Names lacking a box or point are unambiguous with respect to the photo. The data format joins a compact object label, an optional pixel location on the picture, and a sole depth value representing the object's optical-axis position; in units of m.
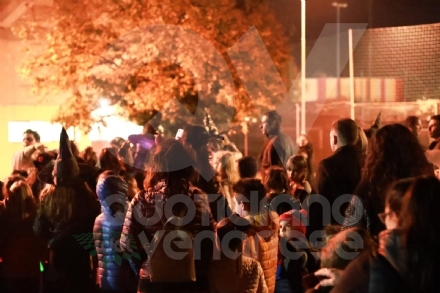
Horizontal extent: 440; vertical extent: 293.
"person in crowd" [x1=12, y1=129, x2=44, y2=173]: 9.51
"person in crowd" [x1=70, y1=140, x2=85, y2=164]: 7.75
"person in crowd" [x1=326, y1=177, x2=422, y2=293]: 2.88
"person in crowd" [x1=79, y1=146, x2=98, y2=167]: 8.62
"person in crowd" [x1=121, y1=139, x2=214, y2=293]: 4.30
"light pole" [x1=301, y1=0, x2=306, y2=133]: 17.16
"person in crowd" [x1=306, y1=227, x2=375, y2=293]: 3.20
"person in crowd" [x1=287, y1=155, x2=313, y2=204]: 6.56
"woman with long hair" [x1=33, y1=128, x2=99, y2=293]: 5.91
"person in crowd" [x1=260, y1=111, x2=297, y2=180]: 7.69
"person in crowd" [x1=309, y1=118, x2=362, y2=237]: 5.41
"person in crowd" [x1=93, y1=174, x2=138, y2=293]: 5.29
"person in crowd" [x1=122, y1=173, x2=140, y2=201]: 6.59
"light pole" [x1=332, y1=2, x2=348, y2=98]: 20.10
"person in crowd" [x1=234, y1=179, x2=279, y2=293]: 4.96
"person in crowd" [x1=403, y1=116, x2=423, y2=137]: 7.43
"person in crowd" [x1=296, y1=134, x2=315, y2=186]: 9.39
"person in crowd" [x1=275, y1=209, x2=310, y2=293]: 5.38
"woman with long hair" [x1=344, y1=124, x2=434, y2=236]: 4.41
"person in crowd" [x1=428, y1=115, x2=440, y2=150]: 7.19
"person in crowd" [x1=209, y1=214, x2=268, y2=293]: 4.46
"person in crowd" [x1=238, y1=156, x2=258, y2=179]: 6.31
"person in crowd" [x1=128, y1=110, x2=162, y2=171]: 7.55
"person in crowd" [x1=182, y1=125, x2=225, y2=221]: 5.47
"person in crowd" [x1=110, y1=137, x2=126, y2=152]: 9.15
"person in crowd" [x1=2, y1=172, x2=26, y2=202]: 6.54
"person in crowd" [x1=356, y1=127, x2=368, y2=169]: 5.58
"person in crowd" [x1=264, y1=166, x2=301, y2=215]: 5.68
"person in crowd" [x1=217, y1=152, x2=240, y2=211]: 5.99
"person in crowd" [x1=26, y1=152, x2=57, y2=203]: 7.14
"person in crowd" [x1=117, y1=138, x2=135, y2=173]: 7.91
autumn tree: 13.47
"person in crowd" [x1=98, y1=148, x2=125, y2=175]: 7.42
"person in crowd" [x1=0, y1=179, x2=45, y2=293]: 6.37
